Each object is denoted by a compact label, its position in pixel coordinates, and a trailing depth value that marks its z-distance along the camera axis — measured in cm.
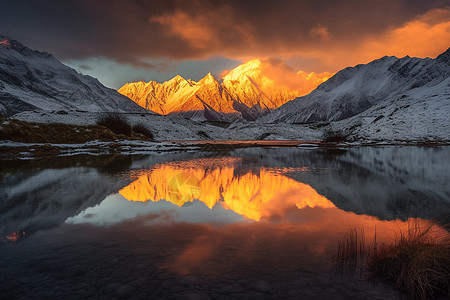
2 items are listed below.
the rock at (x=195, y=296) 558
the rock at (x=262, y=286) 590
